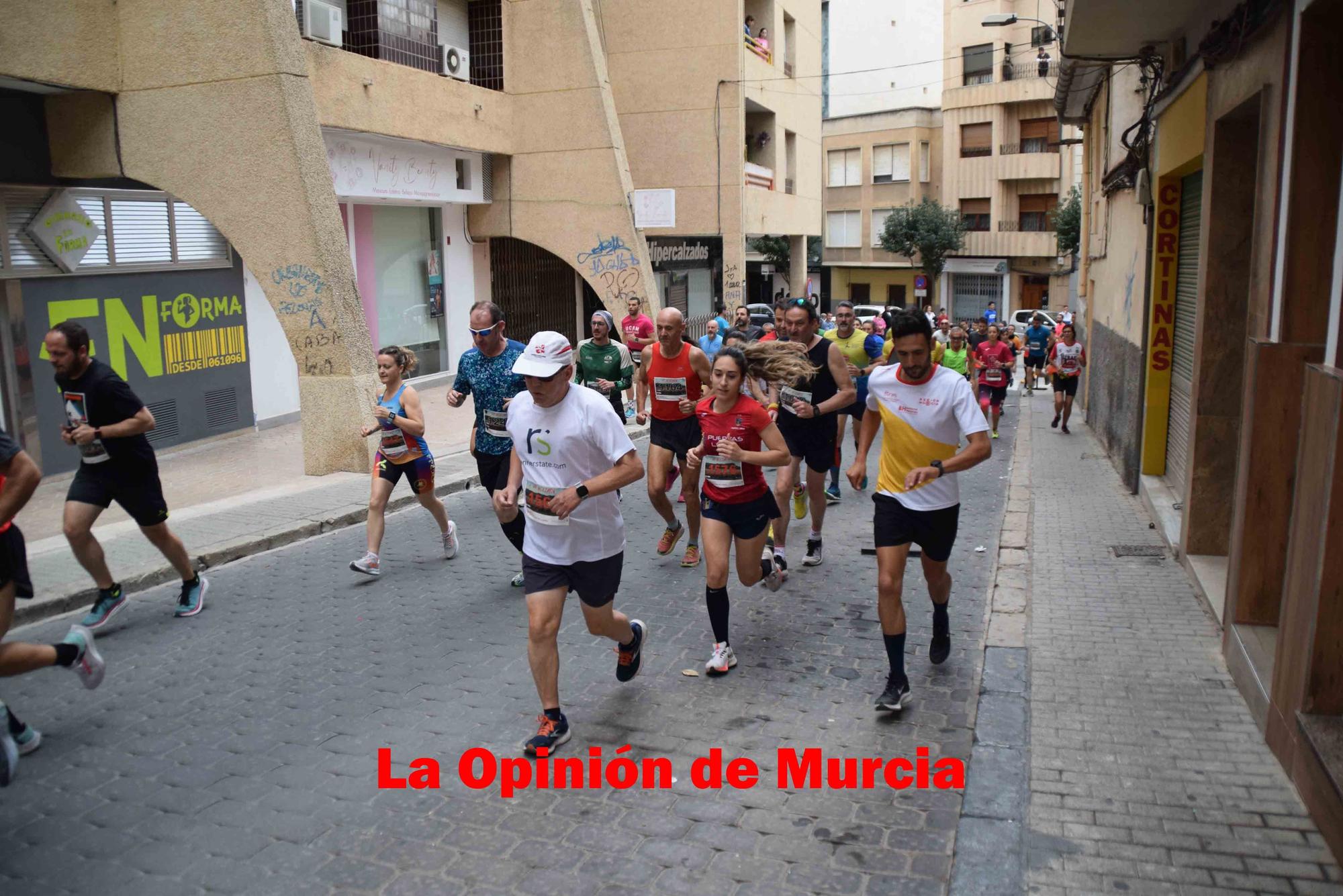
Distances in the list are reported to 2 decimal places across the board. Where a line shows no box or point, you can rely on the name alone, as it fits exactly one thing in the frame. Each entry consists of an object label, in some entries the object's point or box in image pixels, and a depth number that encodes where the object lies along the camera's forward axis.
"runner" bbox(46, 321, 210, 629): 6.55
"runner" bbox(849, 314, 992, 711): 5.46
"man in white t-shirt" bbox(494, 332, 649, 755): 5.04
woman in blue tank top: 8.11
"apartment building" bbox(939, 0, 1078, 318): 49.06
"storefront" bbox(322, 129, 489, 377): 17.66
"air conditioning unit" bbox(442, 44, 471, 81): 19.33
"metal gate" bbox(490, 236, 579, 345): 23.28
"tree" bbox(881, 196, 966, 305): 50.62
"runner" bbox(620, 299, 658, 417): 14.26
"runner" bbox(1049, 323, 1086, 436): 16.55
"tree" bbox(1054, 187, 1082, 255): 41.56
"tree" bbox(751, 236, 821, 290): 41.66
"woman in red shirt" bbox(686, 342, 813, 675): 6.03
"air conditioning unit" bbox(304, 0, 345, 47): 15.65
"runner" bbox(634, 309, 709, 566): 8.09
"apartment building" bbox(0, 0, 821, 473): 11.89
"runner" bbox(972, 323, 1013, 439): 16.73
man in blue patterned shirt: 7.79
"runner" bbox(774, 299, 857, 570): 8.09
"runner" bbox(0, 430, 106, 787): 4.88
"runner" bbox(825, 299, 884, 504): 9.97
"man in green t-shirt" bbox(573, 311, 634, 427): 10.44
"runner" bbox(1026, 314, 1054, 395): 23.31
